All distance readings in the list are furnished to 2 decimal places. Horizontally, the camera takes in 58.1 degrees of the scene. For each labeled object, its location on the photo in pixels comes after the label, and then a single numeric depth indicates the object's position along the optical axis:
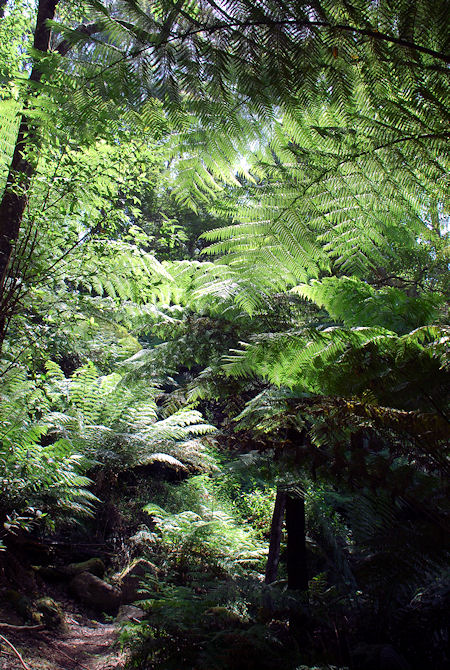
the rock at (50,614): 3.62
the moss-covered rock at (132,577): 4.68
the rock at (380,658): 2.04
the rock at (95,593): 4.46
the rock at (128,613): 4.17
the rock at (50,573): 4.49
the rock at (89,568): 4.78
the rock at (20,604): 3.45
